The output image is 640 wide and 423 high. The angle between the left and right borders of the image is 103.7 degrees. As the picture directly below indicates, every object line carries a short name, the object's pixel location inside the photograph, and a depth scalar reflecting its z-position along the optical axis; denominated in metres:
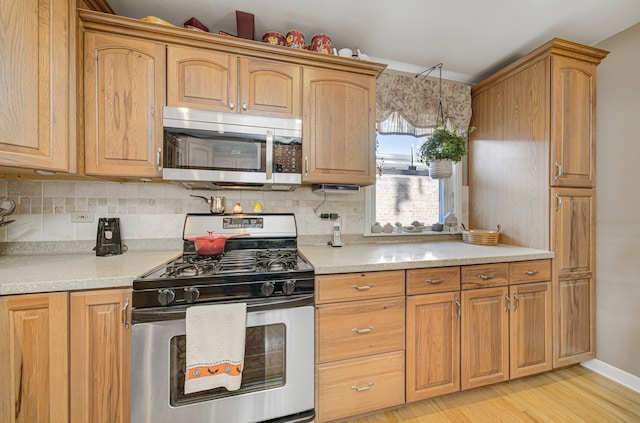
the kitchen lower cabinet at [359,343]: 1.40
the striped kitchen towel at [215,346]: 1.17
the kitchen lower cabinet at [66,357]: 1.03
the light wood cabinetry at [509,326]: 1.66
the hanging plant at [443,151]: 2.12
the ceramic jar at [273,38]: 1.72
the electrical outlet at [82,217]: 1.67
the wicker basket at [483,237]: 2.14
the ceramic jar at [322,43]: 1.78
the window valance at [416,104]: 2.25
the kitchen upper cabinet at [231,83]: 1.53
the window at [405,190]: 2.39
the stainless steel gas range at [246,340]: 1.16
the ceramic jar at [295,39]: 1.75
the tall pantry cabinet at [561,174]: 1.88
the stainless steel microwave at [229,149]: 1.50
